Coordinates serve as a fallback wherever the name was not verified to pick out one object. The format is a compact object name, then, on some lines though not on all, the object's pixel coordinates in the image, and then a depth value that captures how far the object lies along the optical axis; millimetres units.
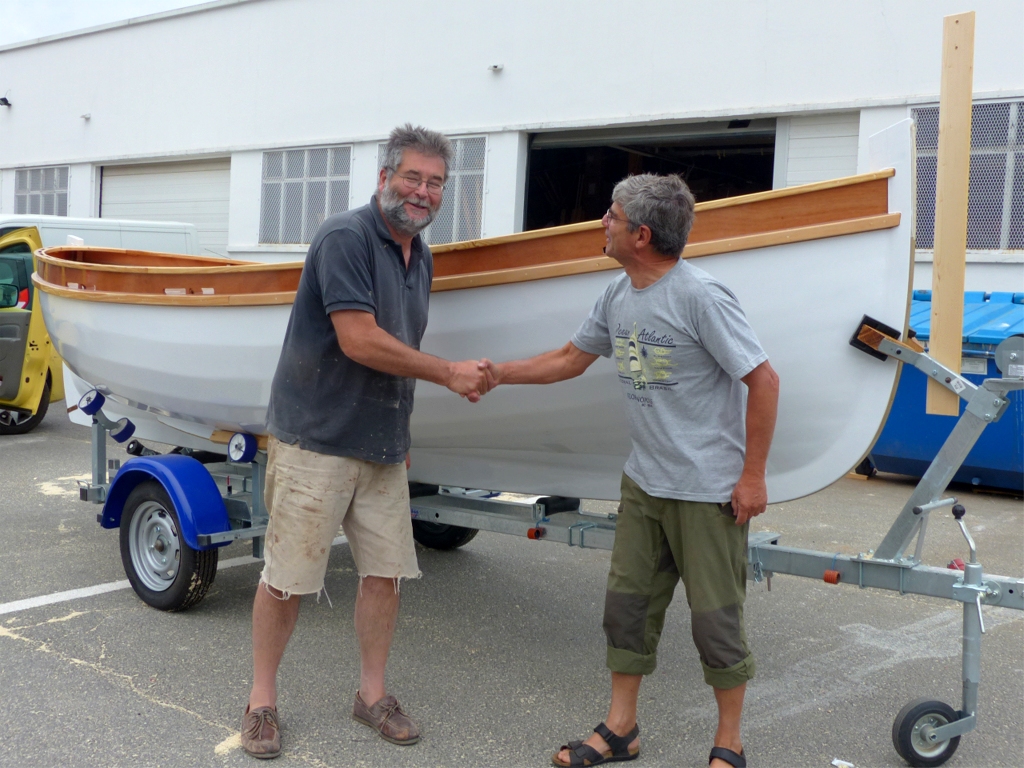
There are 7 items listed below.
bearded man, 2996
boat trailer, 2918
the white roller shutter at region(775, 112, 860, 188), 9805
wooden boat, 3121
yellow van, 8508
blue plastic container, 7062
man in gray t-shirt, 2652
